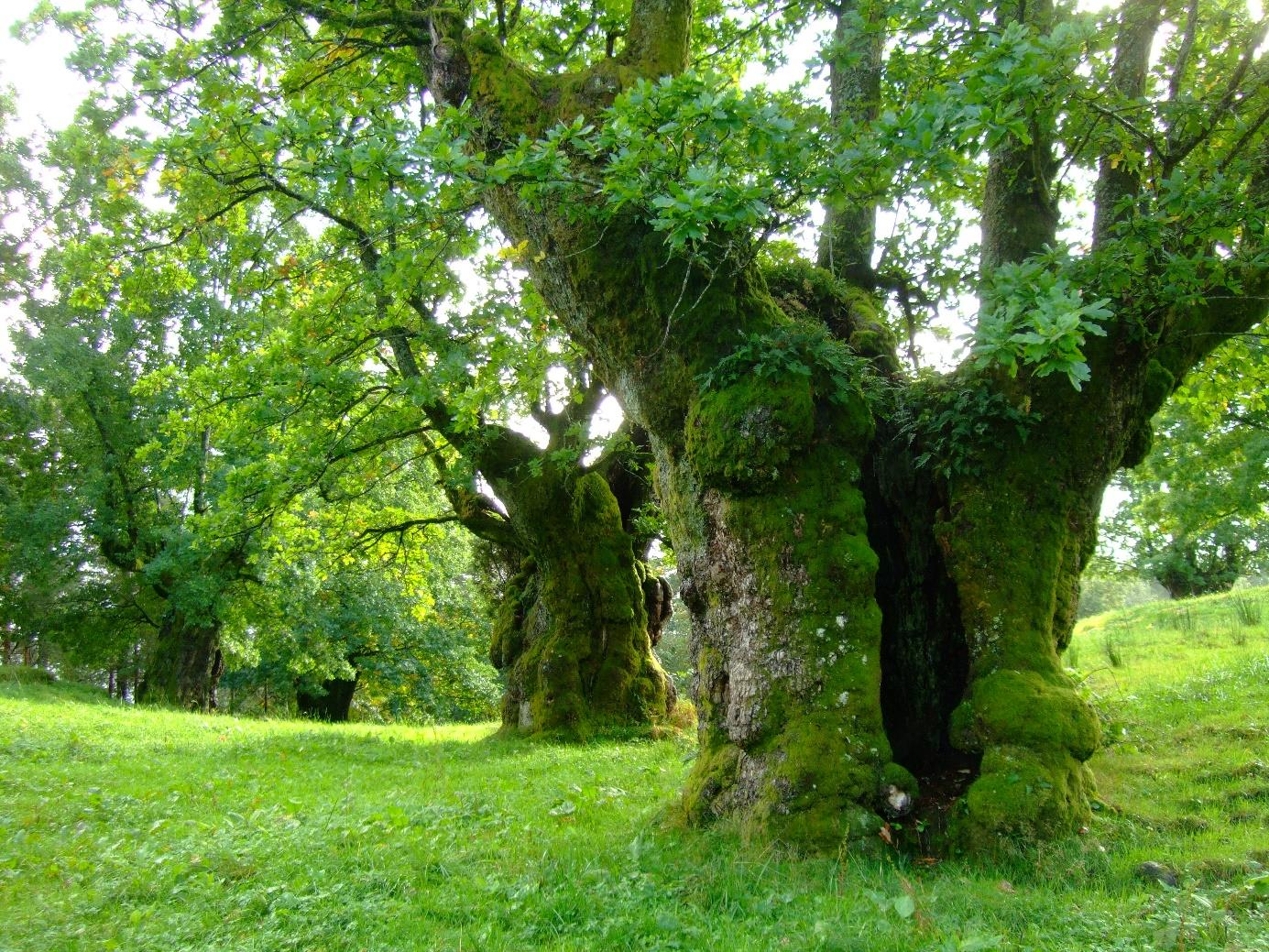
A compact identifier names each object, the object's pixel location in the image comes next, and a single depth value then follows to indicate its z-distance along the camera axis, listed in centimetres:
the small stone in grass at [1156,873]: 427
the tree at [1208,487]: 980
